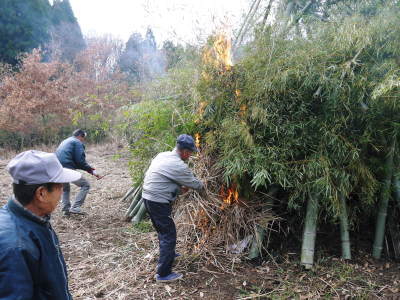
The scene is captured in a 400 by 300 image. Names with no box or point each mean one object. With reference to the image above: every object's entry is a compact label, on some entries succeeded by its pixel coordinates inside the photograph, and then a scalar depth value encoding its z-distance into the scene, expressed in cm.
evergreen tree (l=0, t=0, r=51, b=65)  1608
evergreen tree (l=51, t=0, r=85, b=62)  1993
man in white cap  141
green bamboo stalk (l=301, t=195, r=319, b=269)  407
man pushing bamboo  371
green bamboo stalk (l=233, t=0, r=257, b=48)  520
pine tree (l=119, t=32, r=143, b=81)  1764
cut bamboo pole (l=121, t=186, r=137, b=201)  682
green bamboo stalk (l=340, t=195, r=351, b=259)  412
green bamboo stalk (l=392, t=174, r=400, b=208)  413
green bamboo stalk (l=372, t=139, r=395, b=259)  407
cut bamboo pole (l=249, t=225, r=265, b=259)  428
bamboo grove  386
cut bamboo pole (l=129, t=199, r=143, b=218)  601
